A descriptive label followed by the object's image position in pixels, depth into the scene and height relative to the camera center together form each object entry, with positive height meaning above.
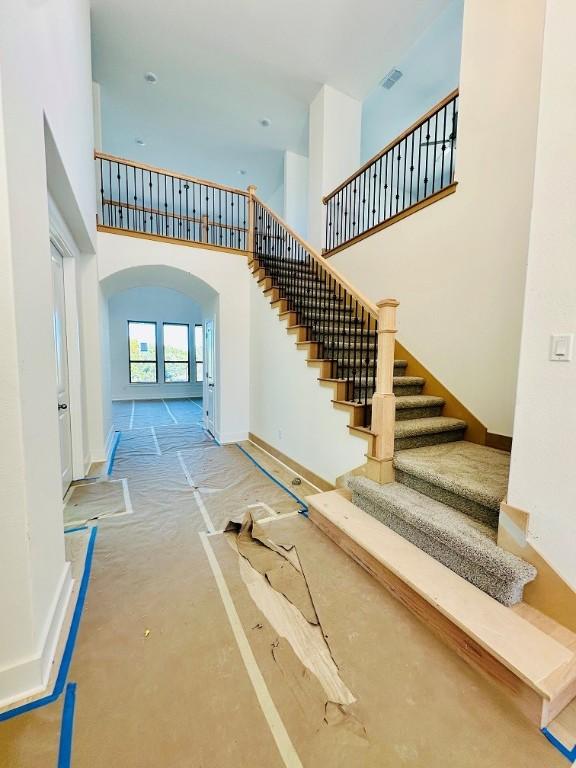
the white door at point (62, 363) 2.87 -0.12
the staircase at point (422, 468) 1.61 -0.77
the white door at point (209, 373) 5.18 -0.34
